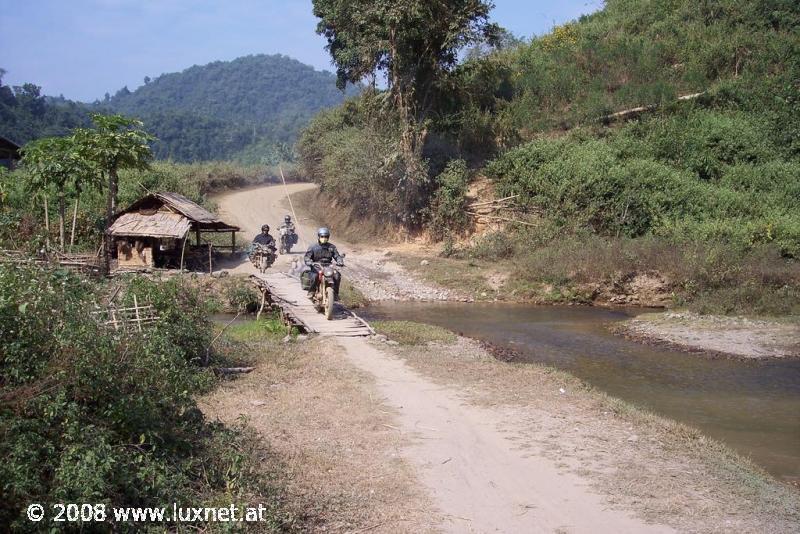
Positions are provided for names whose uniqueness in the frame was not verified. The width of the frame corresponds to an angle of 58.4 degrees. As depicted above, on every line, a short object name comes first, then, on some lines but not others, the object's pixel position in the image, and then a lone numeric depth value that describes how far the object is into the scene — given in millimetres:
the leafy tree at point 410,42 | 25688
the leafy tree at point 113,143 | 19641
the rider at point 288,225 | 24312
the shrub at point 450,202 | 27031
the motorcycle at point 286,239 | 24109
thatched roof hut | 20812
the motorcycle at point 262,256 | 19953
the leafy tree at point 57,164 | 19031
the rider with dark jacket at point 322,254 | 14008
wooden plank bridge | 12992
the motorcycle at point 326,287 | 13672
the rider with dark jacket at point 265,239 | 20578
